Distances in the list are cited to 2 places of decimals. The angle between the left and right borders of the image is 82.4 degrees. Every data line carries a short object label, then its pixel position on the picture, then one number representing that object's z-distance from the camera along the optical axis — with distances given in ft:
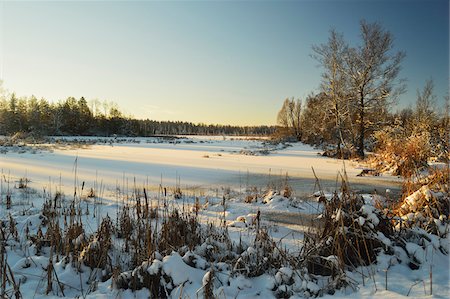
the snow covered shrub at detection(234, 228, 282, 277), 9.39
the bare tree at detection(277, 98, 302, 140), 178.85
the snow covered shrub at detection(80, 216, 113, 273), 10.09
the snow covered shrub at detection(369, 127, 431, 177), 32.24
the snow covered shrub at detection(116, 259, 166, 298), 8.46
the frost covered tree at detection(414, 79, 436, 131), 119.14
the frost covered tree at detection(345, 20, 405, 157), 50.83
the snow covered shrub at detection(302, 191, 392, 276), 9.65
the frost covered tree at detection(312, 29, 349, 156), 54.80
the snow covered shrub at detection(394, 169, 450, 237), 11.57
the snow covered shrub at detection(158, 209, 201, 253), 10.90
